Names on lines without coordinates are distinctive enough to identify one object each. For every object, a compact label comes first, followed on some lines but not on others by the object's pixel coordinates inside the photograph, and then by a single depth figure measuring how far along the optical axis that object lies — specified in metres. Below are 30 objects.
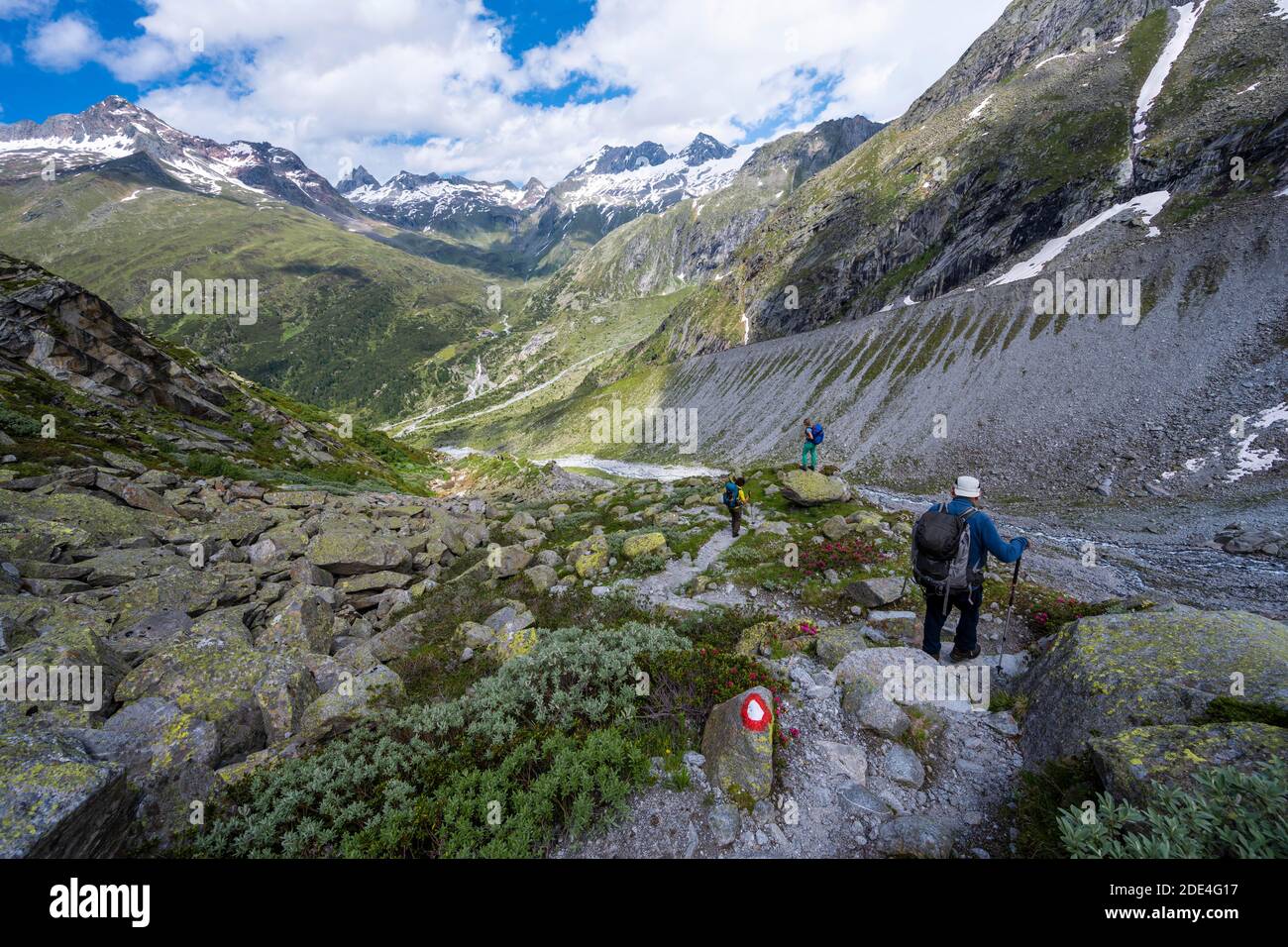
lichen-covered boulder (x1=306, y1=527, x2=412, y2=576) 14.55
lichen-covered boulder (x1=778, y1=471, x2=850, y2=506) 19.59
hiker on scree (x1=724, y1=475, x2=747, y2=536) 18.12
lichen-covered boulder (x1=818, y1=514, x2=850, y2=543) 15.86
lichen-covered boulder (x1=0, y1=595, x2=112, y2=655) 7.88
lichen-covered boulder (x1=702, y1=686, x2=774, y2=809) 5.59
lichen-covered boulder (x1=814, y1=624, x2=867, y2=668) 8.37
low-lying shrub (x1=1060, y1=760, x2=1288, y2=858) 3.51
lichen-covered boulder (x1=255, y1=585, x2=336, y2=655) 10.30
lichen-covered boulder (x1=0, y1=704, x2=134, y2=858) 4.33
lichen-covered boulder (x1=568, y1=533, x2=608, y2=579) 15.20
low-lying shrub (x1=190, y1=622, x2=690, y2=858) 5.18
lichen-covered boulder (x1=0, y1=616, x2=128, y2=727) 6.50
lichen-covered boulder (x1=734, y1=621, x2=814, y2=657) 8.95
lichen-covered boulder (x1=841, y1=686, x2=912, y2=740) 6.52
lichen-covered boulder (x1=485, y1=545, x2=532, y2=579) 15.52
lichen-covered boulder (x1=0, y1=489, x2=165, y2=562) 10.95
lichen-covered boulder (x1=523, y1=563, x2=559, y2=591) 14.13
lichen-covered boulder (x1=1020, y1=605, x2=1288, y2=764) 5.10
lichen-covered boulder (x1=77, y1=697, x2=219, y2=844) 5.65
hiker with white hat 7.92
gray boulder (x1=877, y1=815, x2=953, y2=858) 4.76
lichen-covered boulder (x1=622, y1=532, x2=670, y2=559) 16.22
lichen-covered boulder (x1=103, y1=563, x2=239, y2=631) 10.10
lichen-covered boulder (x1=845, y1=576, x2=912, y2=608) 11.31
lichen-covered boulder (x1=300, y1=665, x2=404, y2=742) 7.36
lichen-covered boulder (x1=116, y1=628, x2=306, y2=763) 7.30
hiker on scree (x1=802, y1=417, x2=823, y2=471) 23.77
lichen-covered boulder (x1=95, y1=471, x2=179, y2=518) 15.48
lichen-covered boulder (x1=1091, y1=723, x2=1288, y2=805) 4.05
